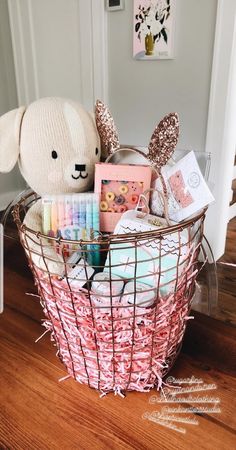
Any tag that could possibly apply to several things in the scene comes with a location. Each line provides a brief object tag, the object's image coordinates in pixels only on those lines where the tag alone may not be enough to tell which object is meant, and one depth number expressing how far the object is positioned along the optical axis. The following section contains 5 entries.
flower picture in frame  1.38
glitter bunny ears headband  0.51
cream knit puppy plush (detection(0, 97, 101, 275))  0.52
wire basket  0.41
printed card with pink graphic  0.45
